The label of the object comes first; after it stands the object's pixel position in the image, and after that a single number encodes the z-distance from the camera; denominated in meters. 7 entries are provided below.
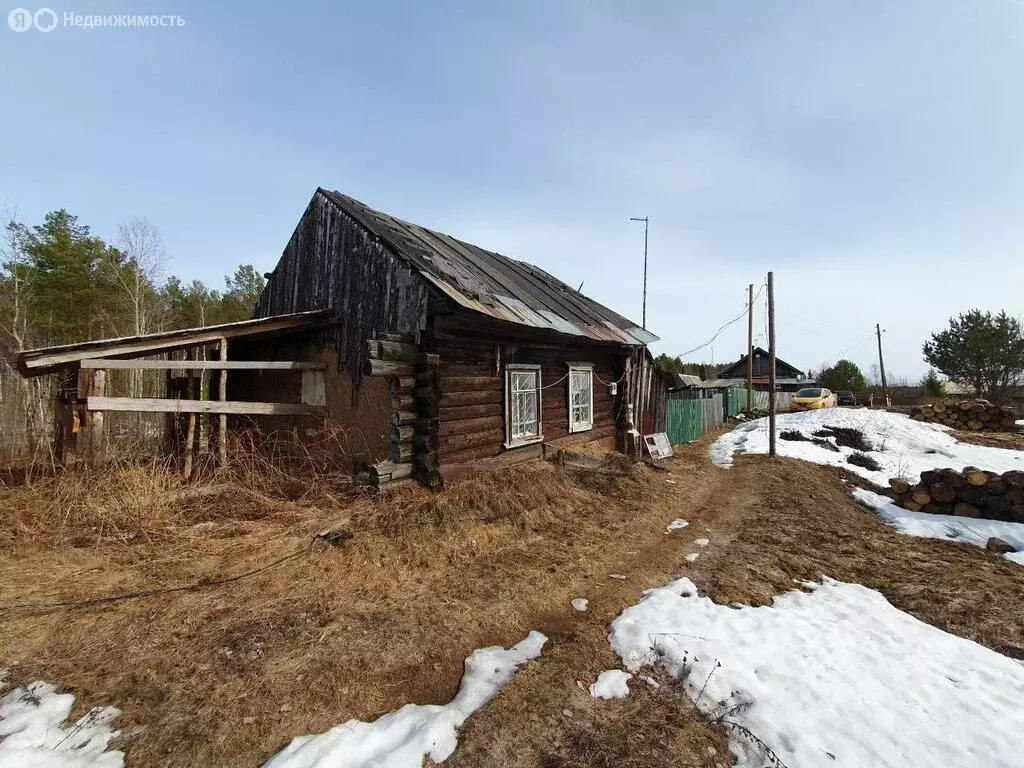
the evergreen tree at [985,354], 31.84
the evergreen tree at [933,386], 37.09
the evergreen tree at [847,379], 41.41
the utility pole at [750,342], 27.36
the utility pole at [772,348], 13.11
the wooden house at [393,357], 6.91
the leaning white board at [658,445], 13.32
